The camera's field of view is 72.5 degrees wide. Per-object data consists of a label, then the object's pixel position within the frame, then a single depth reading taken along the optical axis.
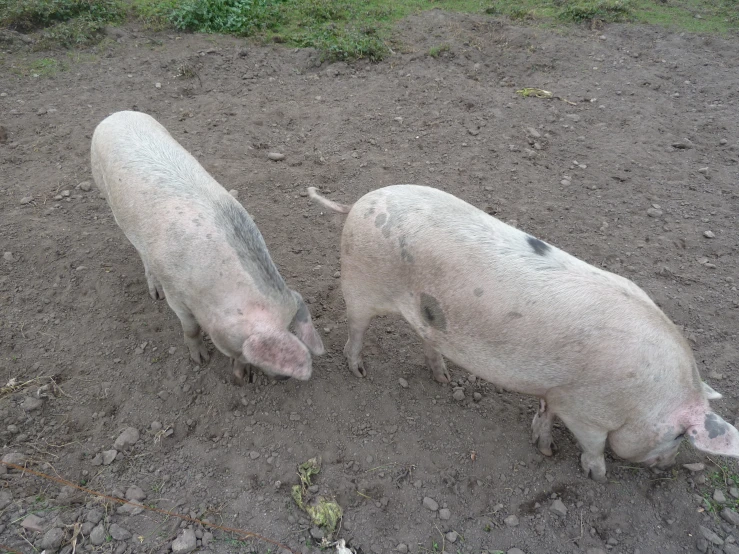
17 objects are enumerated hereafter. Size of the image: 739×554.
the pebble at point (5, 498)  2.57
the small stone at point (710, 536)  2.61
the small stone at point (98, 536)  2.48
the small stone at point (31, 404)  3.04
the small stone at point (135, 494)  2.71
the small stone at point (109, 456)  2.88
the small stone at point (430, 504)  2.79
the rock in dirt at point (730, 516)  2.69
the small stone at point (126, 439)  2.96
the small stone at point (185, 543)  2.48
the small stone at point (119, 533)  2.51
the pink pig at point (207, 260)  2.79
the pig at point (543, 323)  2.38
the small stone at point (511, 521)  2.72
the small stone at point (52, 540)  2.43
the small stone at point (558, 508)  2.77
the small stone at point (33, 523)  2.49
